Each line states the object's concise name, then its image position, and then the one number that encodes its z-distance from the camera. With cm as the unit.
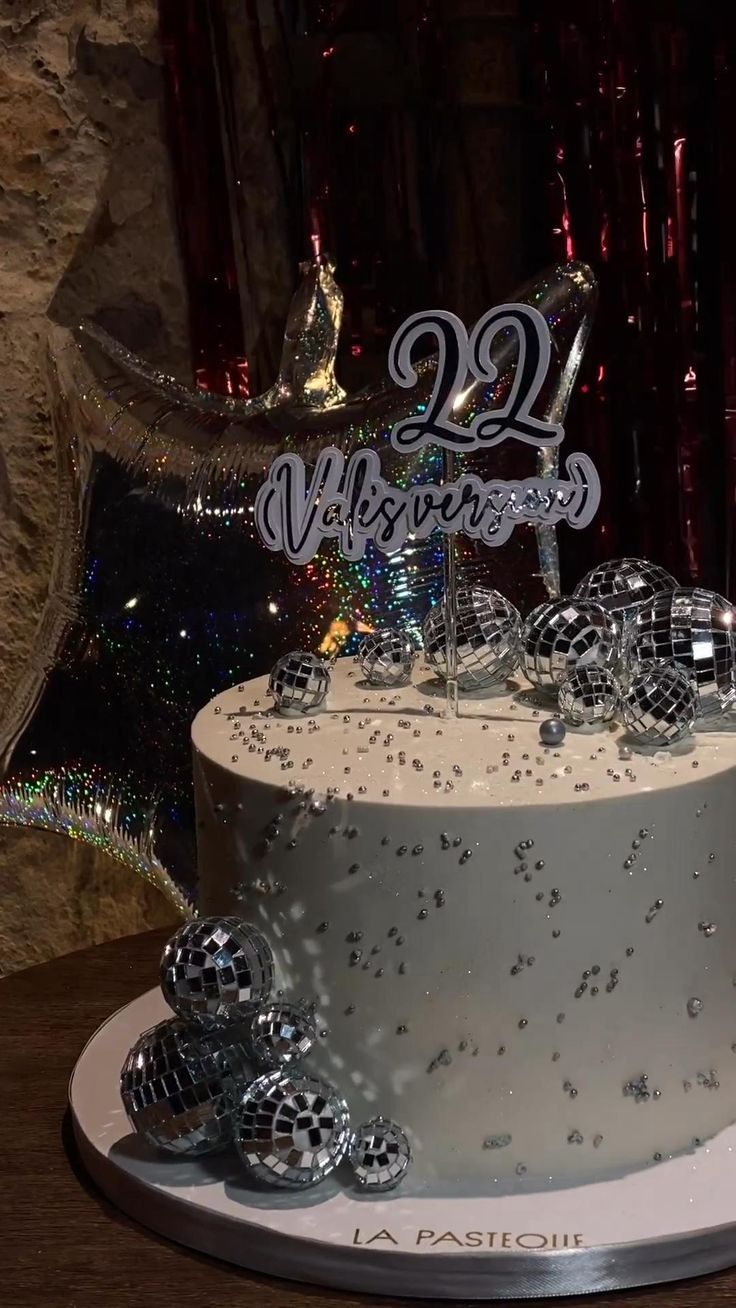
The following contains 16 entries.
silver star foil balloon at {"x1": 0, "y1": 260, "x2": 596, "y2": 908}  179
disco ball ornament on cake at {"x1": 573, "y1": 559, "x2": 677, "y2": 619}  163
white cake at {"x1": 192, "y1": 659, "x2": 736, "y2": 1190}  122
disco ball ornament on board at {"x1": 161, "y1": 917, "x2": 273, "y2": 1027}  126
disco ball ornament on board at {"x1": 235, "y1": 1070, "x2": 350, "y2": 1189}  123
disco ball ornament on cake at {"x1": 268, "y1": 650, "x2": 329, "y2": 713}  145
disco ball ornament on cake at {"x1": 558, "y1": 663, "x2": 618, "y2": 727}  137
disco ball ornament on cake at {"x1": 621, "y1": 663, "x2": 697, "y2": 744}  131
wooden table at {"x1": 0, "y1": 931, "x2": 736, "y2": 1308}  114
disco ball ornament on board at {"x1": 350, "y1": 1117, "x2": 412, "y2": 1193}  122
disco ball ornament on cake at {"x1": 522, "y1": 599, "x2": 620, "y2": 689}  144
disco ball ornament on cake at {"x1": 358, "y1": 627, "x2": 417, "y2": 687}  155
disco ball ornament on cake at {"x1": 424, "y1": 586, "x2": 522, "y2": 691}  148
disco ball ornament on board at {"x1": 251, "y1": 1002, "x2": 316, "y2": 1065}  126
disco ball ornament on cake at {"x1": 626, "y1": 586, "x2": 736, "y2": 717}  142
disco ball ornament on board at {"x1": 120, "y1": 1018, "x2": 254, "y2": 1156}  129
